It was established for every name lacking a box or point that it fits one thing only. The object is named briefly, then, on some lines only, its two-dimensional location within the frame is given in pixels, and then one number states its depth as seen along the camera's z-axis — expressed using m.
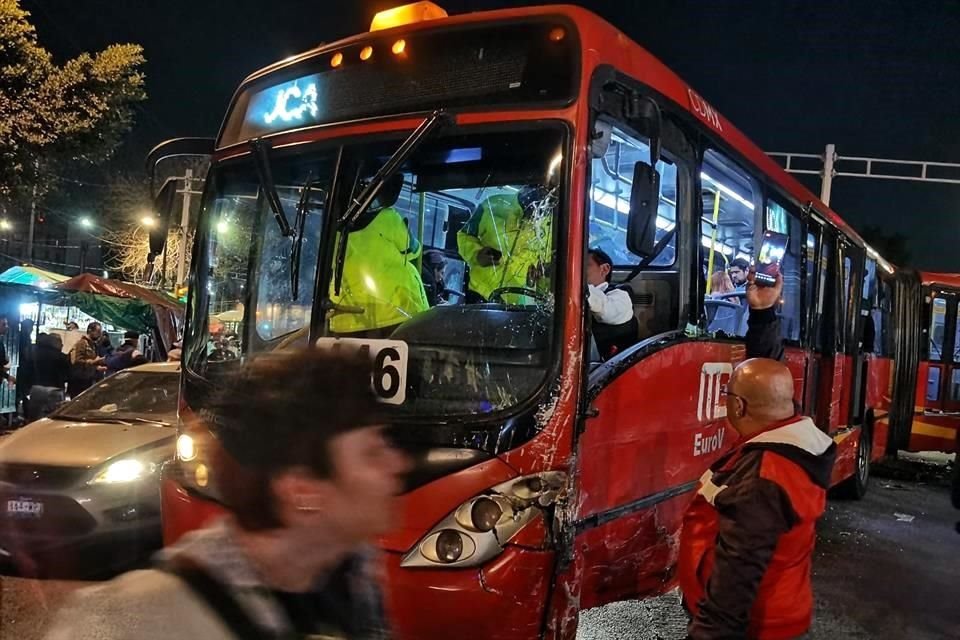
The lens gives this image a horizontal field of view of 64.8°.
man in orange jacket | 2.37
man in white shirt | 3.93
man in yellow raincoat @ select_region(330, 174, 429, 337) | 3.74
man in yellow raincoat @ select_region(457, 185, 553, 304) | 3.34
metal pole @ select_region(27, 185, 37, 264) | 31.93
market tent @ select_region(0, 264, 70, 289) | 13.30
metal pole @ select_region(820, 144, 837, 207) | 21.55
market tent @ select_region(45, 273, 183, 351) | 13.19
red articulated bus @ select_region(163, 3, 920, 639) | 3.13
